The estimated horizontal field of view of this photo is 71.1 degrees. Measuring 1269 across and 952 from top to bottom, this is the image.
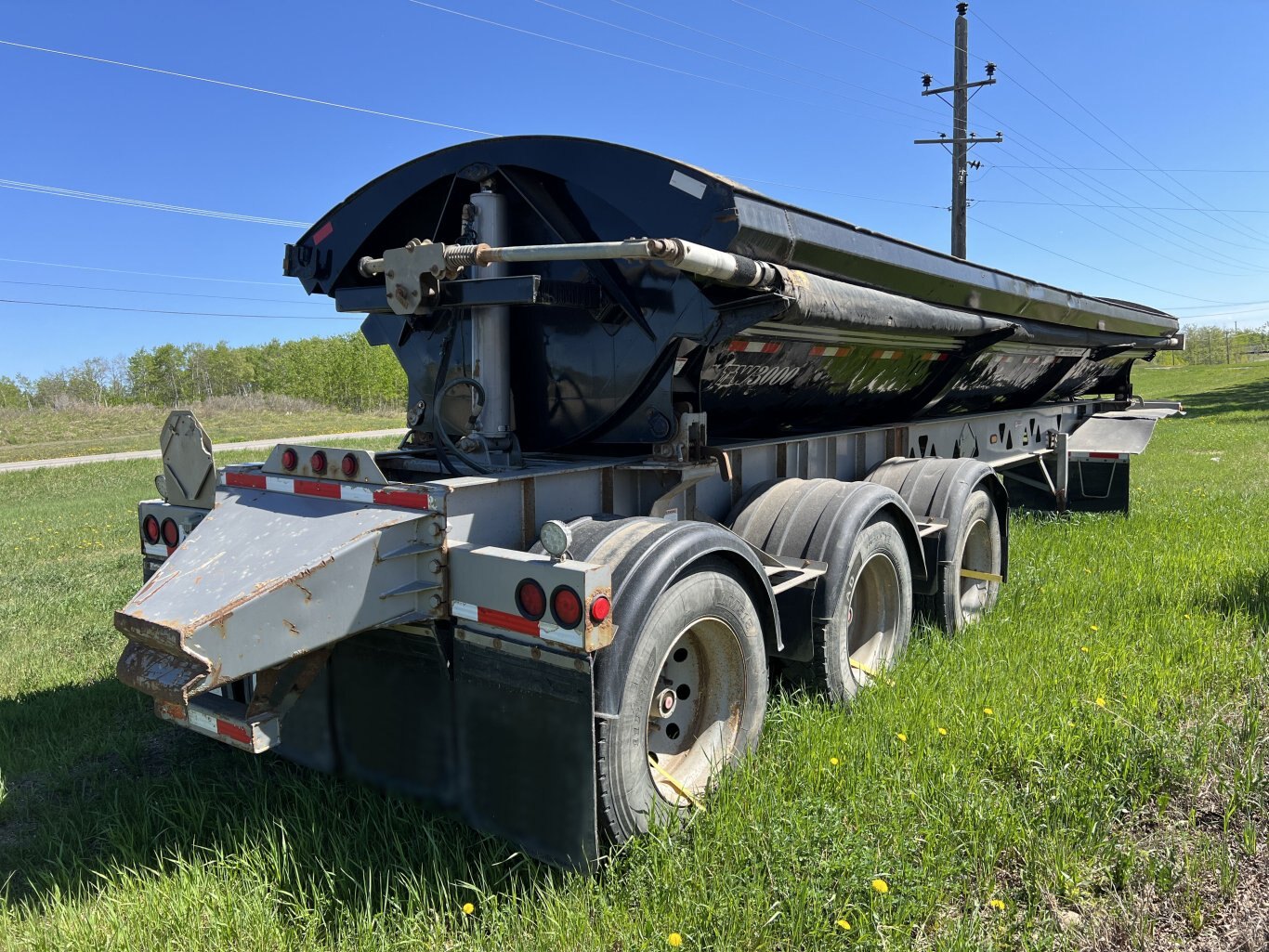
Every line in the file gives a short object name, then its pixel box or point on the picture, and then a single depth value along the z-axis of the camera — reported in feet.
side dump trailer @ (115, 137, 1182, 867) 8.81
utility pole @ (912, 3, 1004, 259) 63.31
